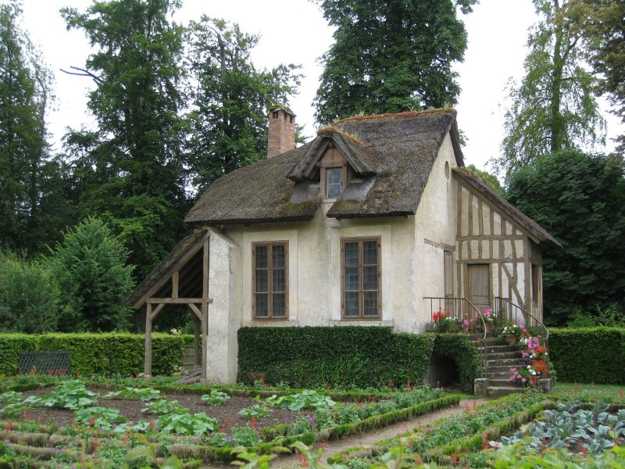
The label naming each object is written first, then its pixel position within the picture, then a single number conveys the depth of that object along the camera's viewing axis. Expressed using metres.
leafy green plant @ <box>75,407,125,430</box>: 12.40
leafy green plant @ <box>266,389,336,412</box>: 14.23
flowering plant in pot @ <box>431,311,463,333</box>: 20.02
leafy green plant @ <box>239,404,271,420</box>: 13.05
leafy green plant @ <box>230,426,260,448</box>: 10.38
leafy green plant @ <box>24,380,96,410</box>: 14.37
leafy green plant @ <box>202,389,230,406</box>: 15.43
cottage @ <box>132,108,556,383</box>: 20.00
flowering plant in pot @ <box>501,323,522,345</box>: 20.23
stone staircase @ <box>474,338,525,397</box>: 18.09
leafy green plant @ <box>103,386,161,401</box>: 15.92
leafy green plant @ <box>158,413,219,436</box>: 11.34
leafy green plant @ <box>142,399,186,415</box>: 13.55
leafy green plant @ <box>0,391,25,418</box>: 13.22
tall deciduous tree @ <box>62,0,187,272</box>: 34.31
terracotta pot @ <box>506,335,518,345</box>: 20.28
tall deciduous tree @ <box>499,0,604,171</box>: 33.41
